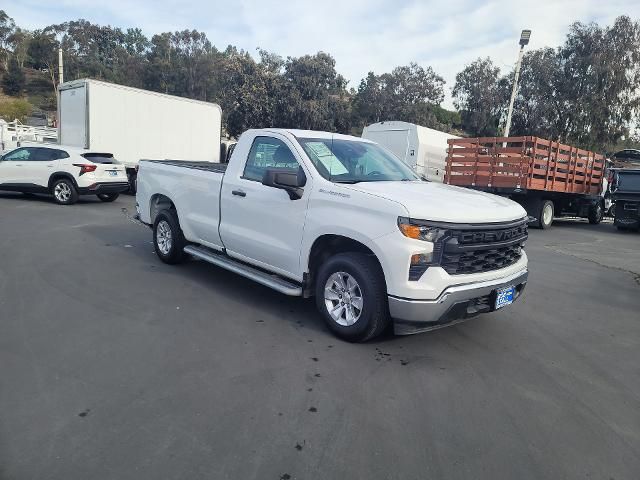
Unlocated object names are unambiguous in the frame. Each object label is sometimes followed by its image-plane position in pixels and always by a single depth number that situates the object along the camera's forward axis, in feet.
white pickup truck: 12.19
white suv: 41.11
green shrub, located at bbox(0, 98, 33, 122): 149.59
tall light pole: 63.67
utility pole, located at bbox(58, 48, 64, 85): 98.55
